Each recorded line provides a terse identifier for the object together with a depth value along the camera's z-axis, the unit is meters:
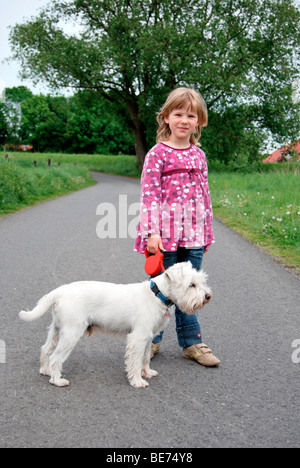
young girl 3.72
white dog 3.40
